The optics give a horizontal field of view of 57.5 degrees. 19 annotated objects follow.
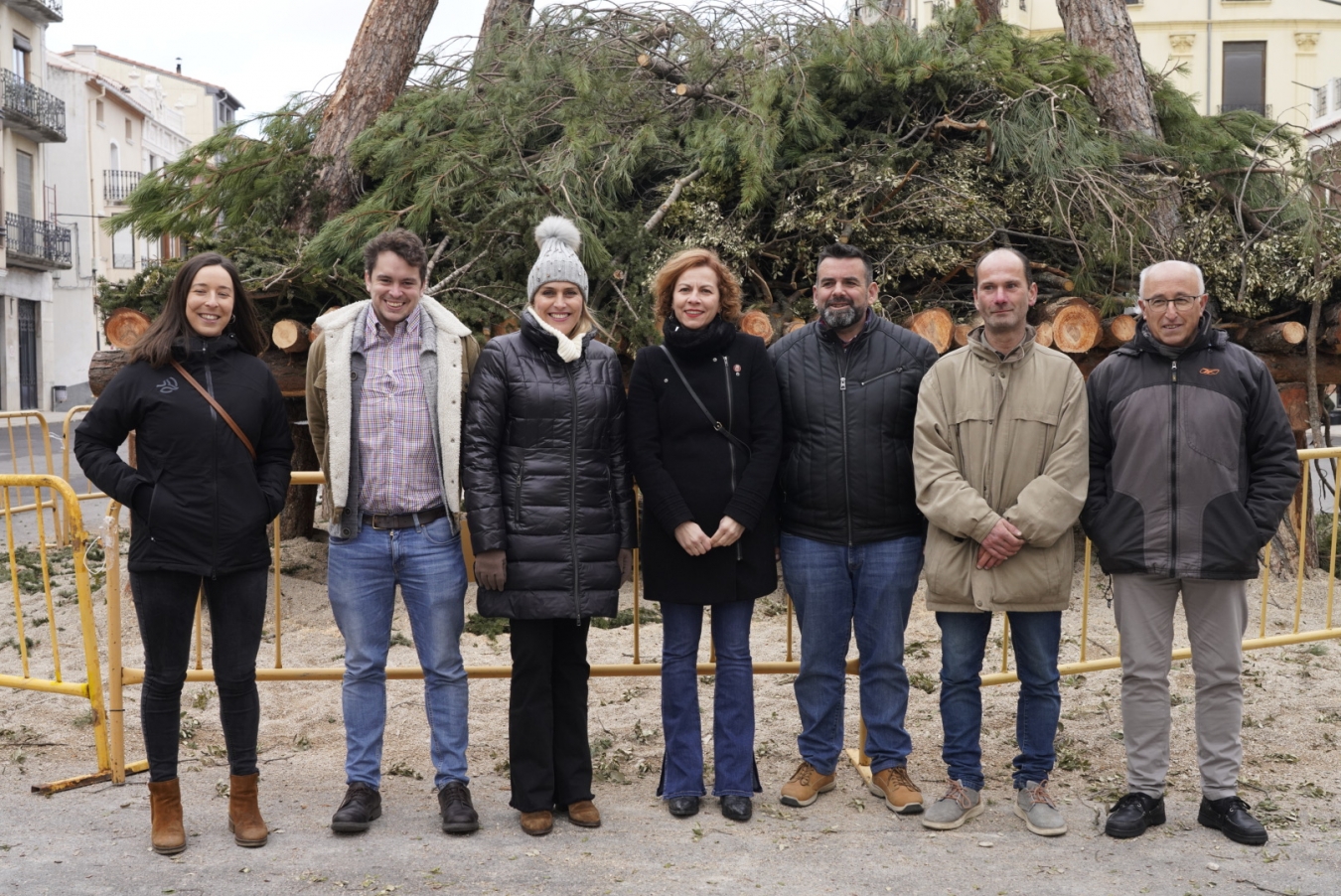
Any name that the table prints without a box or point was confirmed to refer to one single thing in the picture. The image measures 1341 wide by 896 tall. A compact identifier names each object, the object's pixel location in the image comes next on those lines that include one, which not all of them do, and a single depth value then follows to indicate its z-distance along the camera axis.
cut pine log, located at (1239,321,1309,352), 7.97
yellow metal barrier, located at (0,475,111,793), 4.47
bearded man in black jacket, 4.18
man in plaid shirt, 4.06
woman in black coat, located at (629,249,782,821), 4.11
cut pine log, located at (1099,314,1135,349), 7.45
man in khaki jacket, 4.00
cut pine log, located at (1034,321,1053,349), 7.48
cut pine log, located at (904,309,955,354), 7.38
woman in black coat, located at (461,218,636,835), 4.01
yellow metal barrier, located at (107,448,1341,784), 4.54
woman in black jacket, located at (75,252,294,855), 3.81
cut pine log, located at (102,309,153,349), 7.40
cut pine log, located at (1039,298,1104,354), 7.37
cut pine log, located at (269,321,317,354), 7.50
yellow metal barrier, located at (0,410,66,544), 9.84
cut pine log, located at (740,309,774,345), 7.26
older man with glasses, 3.99
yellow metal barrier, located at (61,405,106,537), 9.99
